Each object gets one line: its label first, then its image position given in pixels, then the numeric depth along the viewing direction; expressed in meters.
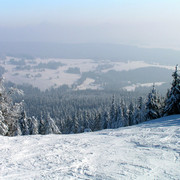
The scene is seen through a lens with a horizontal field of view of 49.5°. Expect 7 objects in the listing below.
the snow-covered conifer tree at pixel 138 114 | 43.93
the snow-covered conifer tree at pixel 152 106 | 30.95
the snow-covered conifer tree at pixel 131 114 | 46.53
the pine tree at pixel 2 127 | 18.40
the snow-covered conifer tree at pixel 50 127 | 35.81
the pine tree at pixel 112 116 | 48.20
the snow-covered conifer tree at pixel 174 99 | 26.77
